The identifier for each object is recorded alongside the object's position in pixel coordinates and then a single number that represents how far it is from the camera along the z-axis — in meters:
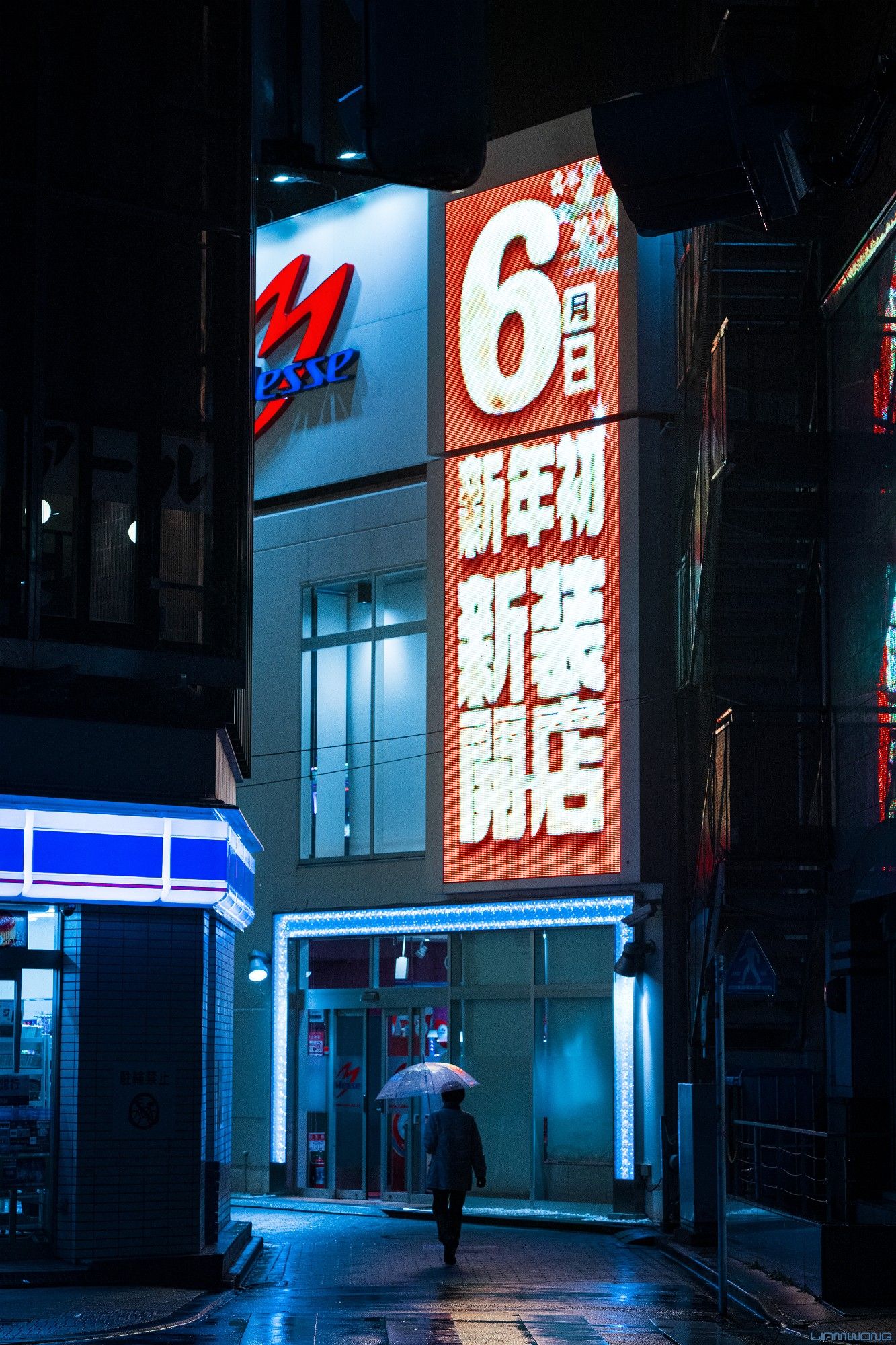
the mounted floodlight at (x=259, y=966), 25.53
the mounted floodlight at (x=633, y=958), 22.06
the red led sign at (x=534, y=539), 23.12
